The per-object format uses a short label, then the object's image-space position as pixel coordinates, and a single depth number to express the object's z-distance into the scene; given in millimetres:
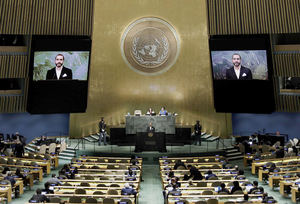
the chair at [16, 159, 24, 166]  15163
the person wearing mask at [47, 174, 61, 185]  11239
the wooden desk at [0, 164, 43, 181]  14578
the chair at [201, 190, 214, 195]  9961
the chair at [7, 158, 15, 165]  15570
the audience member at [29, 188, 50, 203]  9209
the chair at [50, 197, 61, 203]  9344
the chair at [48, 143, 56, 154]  18781
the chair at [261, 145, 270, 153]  18844
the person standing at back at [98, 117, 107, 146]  19969
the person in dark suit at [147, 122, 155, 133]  18811
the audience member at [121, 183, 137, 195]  10273
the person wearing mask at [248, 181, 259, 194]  10289
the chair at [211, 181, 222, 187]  11241
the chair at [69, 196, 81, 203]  9391
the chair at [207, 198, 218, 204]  9078
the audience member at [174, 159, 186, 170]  14144
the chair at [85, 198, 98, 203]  9312
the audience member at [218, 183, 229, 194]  10188
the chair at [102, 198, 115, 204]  9281
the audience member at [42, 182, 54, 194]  10272
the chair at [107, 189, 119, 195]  10219
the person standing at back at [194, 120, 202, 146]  19959
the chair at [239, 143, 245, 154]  19281
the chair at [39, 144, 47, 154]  18688
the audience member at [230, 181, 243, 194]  10238
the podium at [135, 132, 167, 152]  18266
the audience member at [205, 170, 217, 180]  12289
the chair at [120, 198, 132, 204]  9338
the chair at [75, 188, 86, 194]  10250
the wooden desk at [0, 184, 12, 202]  11492
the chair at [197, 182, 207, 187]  11305
